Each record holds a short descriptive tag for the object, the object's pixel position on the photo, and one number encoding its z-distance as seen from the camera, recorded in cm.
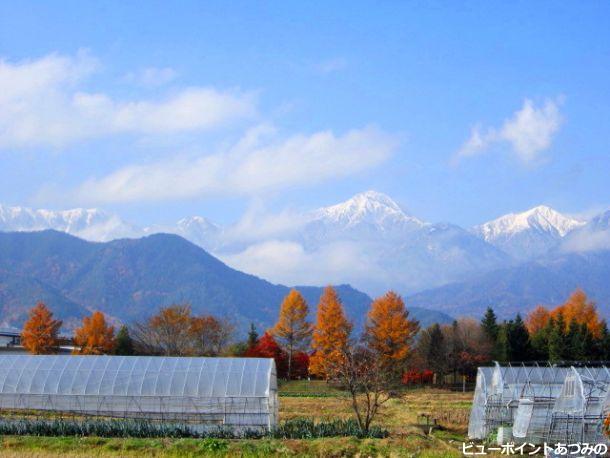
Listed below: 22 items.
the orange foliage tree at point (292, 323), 8056
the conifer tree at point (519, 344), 7675
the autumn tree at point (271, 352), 7718
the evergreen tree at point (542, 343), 7725
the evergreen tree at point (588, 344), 7294
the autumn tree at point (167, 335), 8812
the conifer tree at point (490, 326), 8539
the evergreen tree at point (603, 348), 7475
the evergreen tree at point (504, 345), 7612
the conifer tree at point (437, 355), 7717
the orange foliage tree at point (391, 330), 6988
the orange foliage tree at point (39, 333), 8106
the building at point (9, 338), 11711
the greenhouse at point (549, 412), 3050
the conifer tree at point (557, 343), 7225
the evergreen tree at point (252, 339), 8275
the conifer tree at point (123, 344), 8138
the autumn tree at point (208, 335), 9281
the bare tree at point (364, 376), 3598
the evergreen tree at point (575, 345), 7206
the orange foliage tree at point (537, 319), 11214
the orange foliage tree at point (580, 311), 9231
